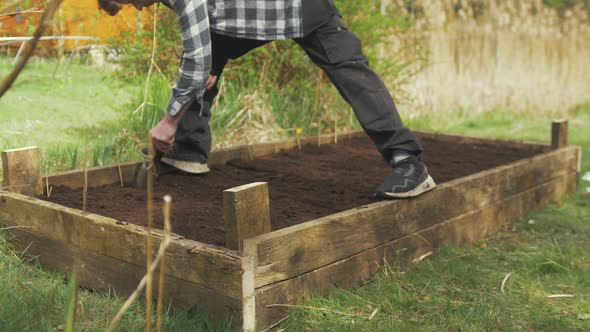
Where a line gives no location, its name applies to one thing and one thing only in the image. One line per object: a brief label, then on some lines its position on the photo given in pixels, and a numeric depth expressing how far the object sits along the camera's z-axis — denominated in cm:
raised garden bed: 229
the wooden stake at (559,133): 451
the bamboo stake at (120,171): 347
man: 273
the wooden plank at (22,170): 302
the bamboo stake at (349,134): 506
